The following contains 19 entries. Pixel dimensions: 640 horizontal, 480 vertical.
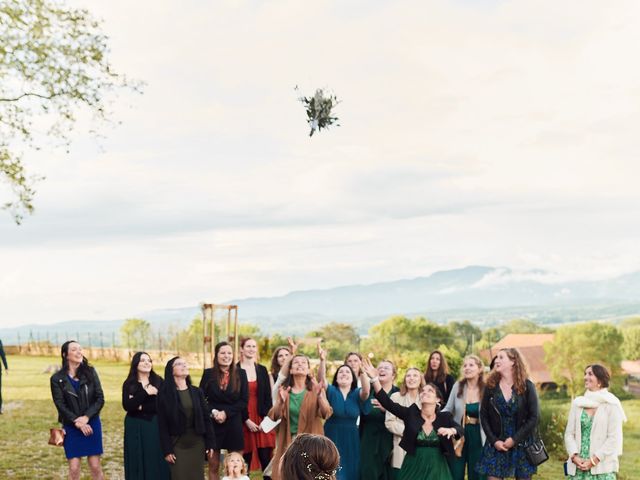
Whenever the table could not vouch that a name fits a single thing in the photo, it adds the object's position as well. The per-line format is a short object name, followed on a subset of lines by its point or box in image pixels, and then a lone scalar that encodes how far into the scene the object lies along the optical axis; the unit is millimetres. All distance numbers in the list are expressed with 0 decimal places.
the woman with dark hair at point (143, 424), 8867
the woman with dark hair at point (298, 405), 8555
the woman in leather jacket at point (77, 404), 8977
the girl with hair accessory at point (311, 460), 3365
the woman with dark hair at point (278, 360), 9672
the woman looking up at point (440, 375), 9219
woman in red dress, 9492
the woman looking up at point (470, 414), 8531
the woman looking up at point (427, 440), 7750
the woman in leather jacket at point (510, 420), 8039
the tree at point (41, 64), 15521
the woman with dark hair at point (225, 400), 9062
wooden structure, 16859
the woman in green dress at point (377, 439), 8844
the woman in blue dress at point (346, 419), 8617
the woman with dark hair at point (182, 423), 8336
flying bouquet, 7344
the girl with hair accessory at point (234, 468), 7461
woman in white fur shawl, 7699
